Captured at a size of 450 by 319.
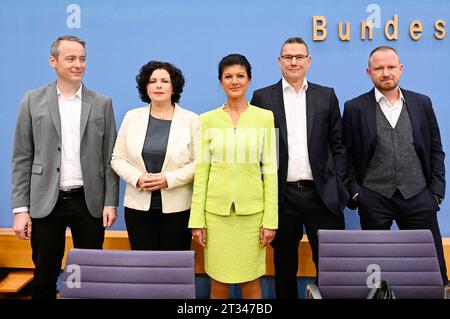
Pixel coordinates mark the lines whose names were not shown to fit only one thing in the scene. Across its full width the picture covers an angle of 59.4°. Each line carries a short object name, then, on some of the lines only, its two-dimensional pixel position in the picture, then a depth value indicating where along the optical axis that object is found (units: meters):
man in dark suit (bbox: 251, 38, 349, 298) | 2.14
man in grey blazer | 2.06
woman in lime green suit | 1.99
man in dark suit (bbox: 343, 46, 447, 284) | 2.14
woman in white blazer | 2.06
